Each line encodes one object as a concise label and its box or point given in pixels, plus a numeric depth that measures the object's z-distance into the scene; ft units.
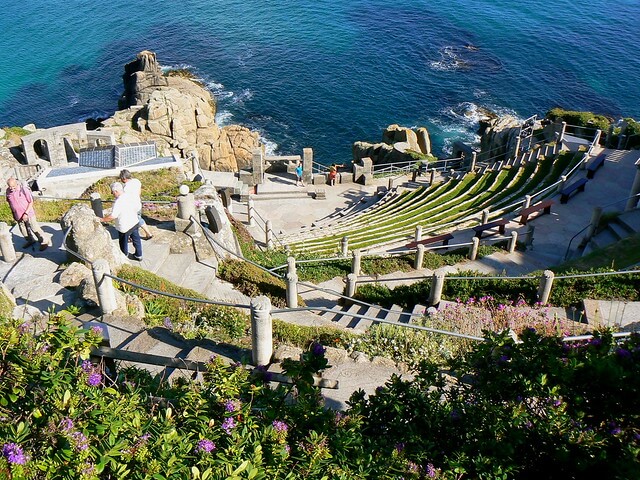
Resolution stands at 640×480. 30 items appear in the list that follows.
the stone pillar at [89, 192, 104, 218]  49.98
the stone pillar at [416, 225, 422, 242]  64.75
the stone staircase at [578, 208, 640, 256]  59.88
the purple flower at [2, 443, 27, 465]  15.15
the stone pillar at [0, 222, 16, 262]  41.68
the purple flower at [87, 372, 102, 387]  18.58
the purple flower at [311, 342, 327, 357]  21.49
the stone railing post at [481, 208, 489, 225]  68.66
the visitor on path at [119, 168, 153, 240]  40.19
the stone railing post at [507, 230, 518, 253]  61.46
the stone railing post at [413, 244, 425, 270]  57.40
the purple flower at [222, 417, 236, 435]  18.07
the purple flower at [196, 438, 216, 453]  16.76
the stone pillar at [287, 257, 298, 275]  50.10
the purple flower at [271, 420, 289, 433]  18.15
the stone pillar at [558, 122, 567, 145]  92.46
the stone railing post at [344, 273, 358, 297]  49.93
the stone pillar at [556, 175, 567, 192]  76.37
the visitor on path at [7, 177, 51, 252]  43.34
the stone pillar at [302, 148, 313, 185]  110.32
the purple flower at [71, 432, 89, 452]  16.08
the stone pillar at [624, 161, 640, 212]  66.37
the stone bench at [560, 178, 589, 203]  74.54
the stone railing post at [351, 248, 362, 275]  54.75
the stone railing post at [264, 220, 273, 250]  71.51
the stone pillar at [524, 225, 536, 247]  63.52
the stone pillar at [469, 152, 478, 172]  96.79
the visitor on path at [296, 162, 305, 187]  109.97
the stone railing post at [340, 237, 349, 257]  62.08
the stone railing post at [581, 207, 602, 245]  61.11
